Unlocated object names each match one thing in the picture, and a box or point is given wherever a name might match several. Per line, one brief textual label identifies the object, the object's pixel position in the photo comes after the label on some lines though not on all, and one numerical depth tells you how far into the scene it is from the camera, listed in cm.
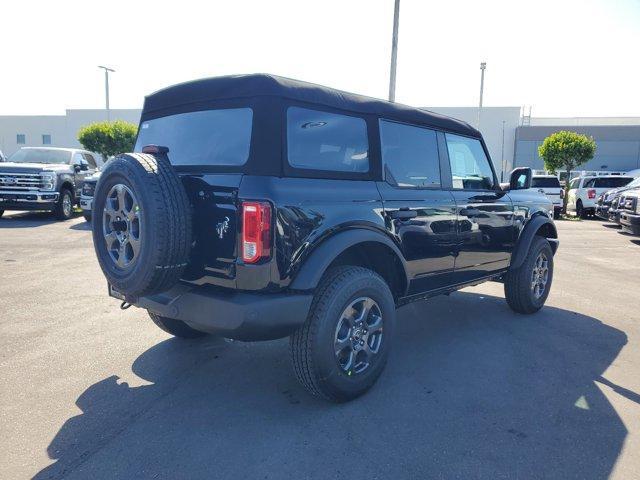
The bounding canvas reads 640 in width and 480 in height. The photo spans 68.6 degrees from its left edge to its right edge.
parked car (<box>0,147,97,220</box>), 1184
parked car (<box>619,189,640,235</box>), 1094
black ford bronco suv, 261
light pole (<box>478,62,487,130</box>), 3030
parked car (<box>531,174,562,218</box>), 1822
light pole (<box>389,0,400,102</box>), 1348
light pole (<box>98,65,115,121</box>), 3422
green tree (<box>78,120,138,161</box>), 2216
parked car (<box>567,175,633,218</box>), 1784
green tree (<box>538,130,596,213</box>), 2091
